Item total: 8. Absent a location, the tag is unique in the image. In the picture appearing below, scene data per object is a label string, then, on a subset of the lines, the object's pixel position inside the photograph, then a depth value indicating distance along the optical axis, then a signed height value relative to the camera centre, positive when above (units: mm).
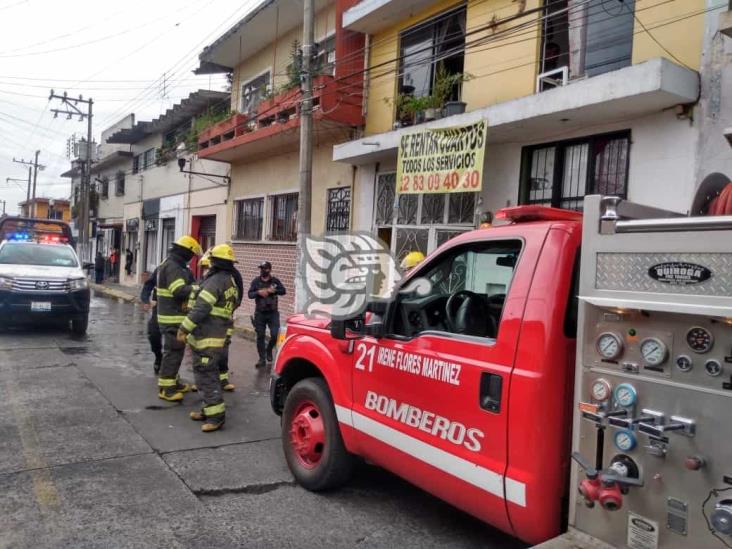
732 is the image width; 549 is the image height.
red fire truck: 2105 -481
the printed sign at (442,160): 7995 +1550
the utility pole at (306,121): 9820 +2335
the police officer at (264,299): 8609 -672
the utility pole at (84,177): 26750 +3282
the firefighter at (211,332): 5340 -758
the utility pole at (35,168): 53219 +6928
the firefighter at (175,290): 6543 -456
